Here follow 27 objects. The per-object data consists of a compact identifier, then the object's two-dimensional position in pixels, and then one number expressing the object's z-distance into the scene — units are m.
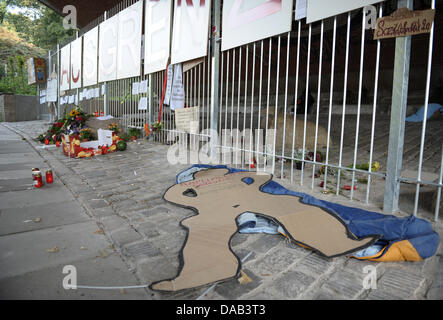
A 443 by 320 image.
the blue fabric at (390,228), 1.89
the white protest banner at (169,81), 6.43
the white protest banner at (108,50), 8.84
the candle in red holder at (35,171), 3.75
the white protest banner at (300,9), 3.39
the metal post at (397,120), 2.45
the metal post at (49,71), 15.73
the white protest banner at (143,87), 7.54
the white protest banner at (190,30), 5.23
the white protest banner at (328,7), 2.76
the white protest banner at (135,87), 7.87
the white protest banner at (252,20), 3.63
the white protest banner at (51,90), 14.88
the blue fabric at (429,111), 6.97
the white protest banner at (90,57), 10.32
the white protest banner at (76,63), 11.72
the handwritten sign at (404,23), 2.29
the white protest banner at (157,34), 6.47
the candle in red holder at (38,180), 3.76
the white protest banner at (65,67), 13.05
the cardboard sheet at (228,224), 1.75
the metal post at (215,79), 4.99
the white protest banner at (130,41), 7.55
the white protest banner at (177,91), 6.27
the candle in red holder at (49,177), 3.91
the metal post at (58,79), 14.44
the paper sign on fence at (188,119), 5.81
